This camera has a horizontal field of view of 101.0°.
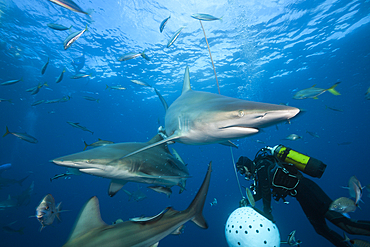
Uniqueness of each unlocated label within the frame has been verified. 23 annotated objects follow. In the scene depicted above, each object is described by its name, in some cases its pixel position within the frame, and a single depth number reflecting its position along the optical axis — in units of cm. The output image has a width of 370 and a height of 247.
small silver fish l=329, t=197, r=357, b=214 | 332
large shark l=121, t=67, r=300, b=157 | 175
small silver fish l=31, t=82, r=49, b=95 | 743
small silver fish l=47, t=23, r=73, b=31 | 580
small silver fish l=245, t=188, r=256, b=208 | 324
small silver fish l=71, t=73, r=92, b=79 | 792
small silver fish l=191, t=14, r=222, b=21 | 523
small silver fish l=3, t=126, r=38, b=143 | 570
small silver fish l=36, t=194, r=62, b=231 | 295
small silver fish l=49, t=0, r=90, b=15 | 277
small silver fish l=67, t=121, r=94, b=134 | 616
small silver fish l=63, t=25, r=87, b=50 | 495
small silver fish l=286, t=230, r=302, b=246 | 351
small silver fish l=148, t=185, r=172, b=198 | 291
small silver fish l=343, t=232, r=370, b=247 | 278
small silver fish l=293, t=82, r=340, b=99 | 589
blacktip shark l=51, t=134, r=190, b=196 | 199
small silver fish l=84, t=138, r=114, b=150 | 430
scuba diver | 349
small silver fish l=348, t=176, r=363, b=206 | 330
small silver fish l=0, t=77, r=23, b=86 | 654
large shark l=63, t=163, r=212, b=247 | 156
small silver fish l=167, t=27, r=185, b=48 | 565
